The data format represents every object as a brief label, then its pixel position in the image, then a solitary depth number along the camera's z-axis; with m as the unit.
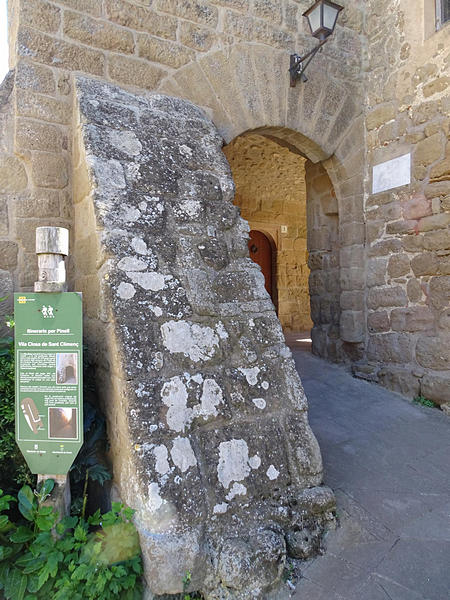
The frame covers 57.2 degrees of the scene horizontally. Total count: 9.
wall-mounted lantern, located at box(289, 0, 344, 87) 3.27
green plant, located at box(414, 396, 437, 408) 3.35
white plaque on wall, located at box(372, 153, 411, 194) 3.61
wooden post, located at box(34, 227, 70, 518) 1.68
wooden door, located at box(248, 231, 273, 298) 8.77
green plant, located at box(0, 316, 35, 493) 1.81
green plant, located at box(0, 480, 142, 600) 1.44
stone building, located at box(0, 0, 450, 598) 1.92
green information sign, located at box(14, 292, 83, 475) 1.66
